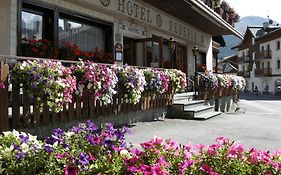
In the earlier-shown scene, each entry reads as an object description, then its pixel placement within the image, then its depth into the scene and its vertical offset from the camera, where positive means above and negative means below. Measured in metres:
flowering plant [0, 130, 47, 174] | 2.18 -0.58
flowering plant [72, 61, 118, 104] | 5.11 +0.19
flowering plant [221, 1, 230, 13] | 16.64 +5.14
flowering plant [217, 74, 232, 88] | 12.42 +0.34
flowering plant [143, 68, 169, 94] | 7.12 +0.22
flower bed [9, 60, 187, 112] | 4.23 +0.15
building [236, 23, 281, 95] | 46.50 +5.66
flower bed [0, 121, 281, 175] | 2.19 -0.60
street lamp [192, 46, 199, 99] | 13.21 +1.80
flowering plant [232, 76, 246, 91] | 14.56 +0.31
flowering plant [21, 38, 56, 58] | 6.10 +0.96
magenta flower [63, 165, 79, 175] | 2.10 -0.64
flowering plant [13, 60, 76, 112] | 4.19 +0.13
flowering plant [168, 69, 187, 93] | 8.21 +0.29
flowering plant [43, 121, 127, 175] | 2.18 -0.56
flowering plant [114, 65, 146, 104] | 6.08 +0.15
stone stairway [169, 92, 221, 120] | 8.45 -0.70
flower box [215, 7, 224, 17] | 15.51 +4.53
